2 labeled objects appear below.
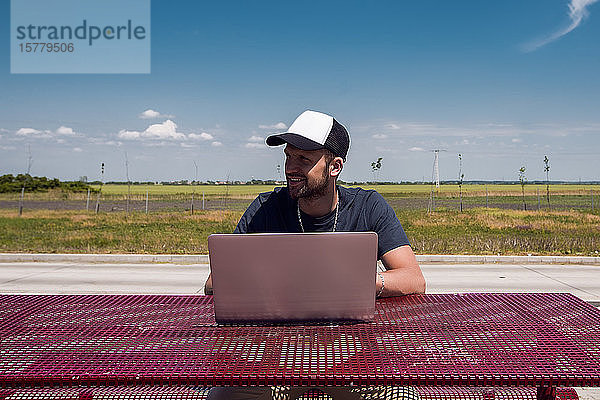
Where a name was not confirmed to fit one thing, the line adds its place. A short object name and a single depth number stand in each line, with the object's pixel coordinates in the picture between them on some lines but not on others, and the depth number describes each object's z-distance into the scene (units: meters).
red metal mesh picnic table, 1.83
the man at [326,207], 2.84
